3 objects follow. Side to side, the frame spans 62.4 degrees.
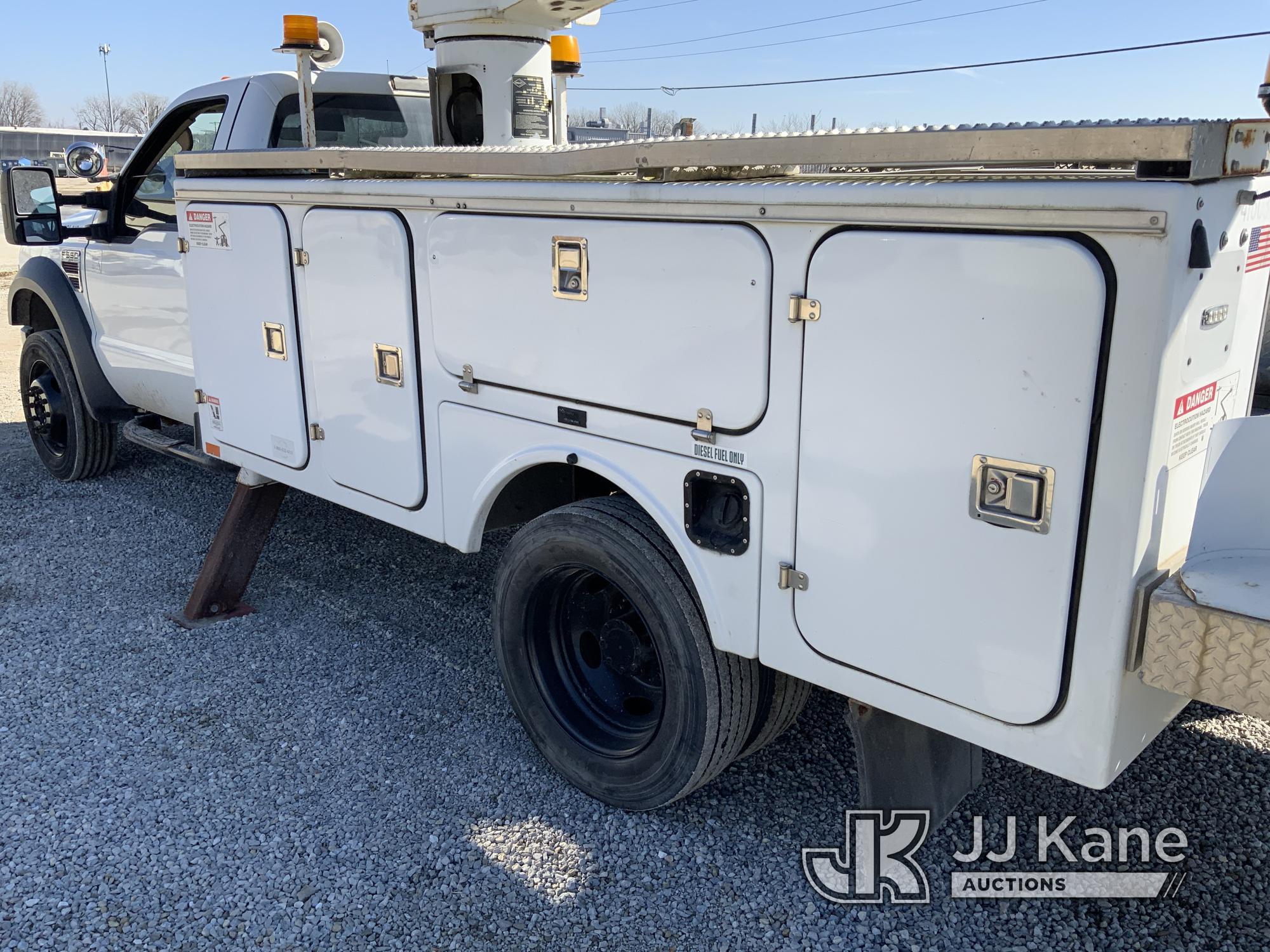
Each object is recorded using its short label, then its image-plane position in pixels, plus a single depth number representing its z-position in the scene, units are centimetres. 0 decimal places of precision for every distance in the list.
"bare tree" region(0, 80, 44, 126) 8862
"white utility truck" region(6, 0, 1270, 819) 186
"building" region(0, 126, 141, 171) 4606
